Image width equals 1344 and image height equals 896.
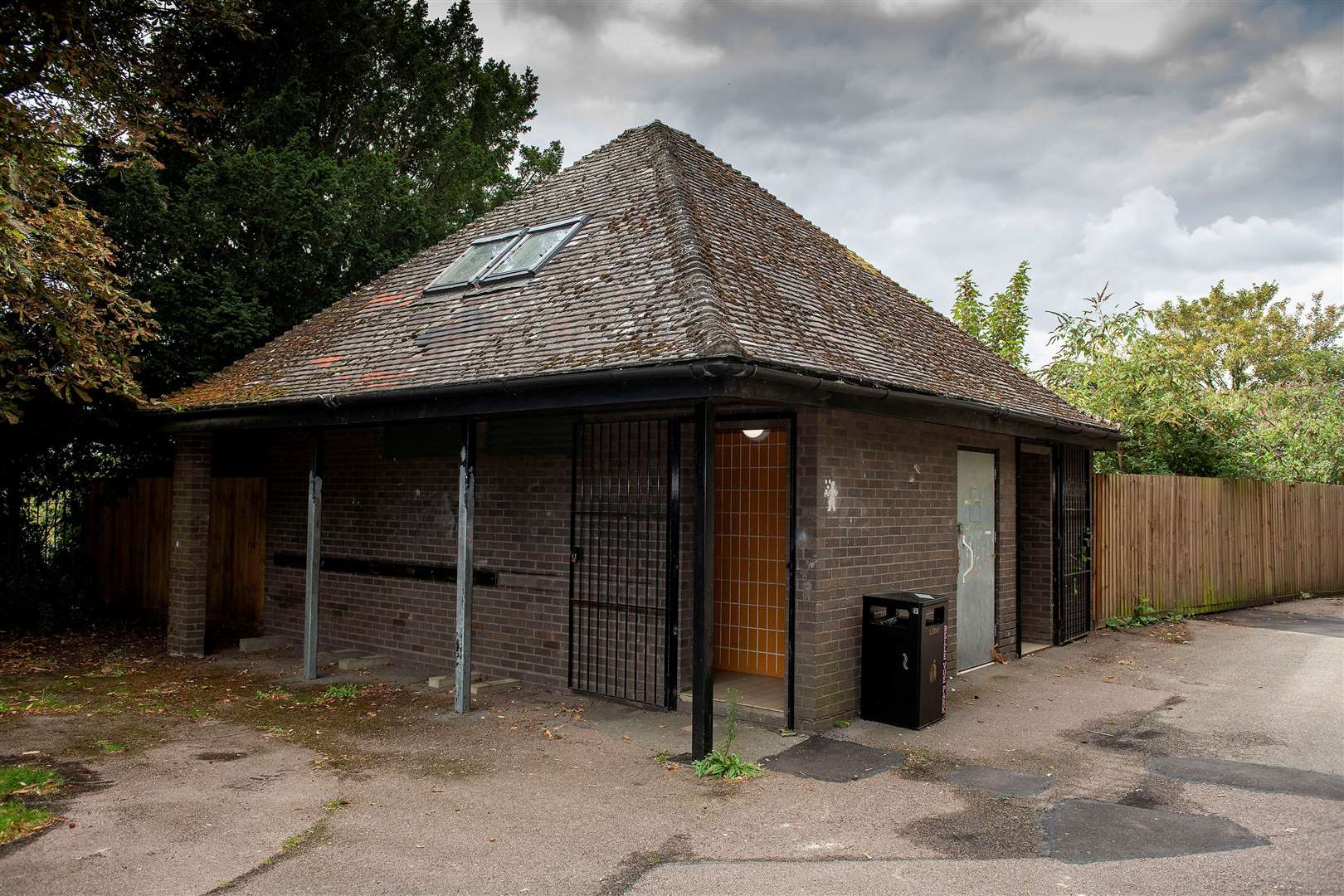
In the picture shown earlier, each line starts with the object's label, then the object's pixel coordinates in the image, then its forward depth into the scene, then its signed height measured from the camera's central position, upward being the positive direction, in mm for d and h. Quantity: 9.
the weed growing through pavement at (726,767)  5754 -1764
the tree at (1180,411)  14422 +1514
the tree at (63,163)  7496 +2807
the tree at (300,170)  11766 +5176
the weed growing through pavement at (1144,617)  12284 -1669
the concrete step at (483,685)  8117 -1796
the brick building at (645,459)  6809 +329
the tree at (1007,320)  19281 +3801
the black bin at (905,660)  6883 -1293
